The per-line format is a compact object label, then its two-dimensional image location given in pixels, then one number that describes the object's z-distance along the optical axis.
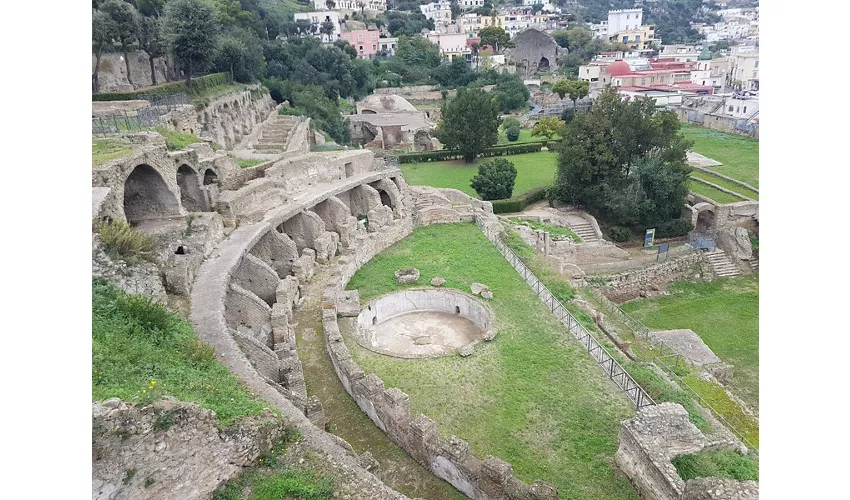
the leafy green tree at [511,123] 50.07
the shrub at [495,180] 31.00
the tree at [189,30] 33.91
